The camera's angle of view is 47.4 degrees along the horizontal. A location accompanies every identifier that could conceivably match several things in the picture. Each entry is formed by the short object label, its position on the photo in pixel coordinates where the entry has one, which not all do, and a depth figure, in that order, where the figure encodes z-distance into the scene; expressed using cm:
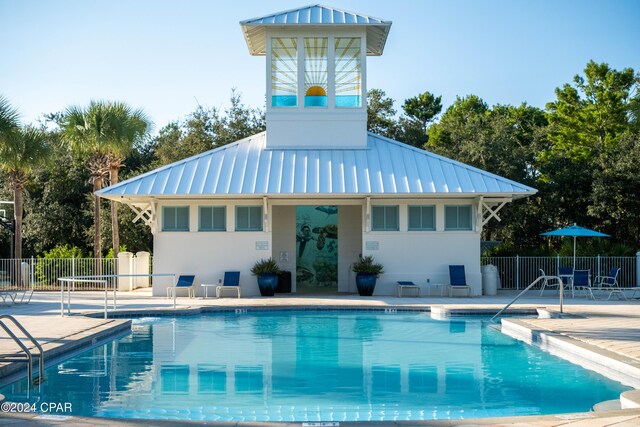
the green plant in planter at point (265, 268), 2145
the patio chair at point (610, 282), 2134
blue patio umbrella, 2270
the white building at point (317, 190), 2125
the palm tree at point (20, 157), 2636
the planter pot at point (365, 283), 2134
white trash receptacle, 2230
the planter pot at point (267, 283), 2142
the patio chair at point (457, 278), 2141
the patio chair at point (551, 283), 2451
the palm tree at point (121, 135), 2716
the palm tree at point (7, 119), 2323
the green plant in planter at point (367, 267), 2133
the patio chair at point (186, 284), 2111
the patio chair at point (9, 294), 1834
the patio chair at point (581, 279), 2141
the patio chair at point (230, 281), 2141
